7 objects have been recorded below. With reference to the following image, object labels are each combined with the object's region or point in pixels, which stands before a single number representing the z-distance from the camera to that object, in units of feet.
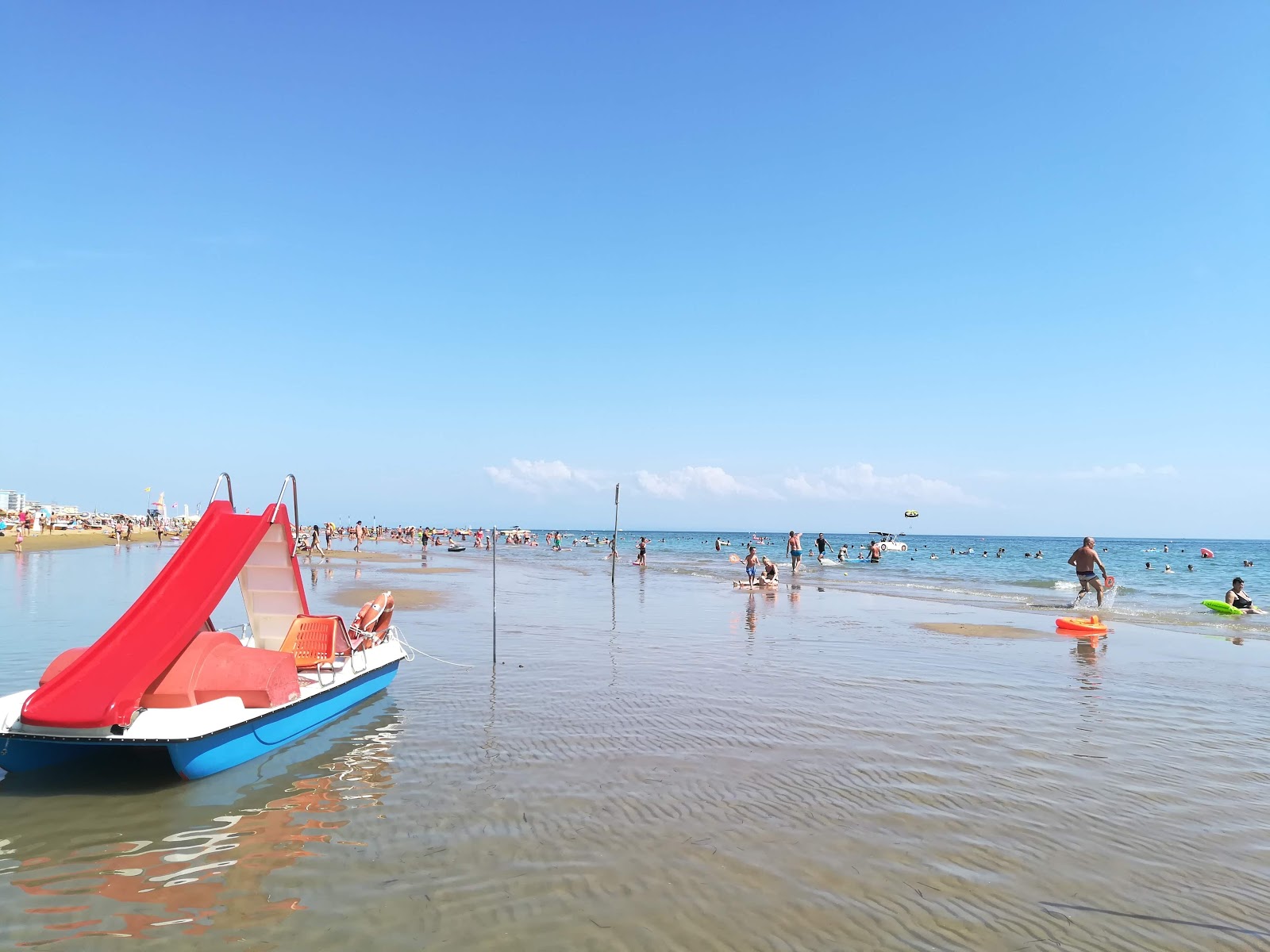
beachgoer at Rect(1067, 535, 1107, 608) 82.95
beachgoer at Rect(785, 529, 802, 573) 138.10
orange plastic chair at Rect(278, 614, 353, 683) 36.91
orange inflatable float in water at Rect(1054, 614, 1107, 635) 64.39
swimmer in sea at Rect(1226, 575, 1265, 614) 88.02
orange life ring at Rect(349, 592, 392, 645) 41.14
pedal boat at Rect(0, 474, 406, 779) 24.22
